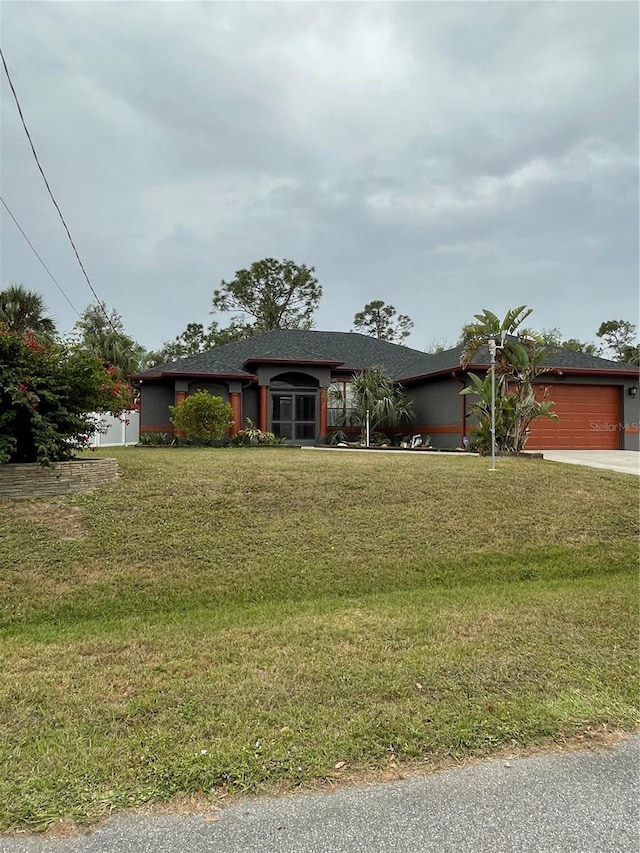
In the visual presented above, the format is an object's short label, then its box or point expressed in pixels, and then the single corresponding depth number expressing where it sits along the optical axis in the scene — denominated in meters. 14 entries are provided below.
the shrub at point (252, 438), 16.16
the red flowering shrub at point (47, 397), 6.15
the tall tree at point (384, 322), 38.09
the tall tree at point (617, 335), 39.88
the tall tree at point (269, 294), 33.62
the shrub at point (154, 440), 16.17
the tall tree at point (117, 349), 22.47
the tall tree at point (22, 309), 17.06
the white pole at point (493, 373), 10.05
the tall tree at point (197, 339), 33.88
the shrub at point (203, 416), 14.58
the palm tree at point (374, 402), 17.33
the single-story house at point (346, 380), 16.33
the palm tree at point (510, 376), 11.95
